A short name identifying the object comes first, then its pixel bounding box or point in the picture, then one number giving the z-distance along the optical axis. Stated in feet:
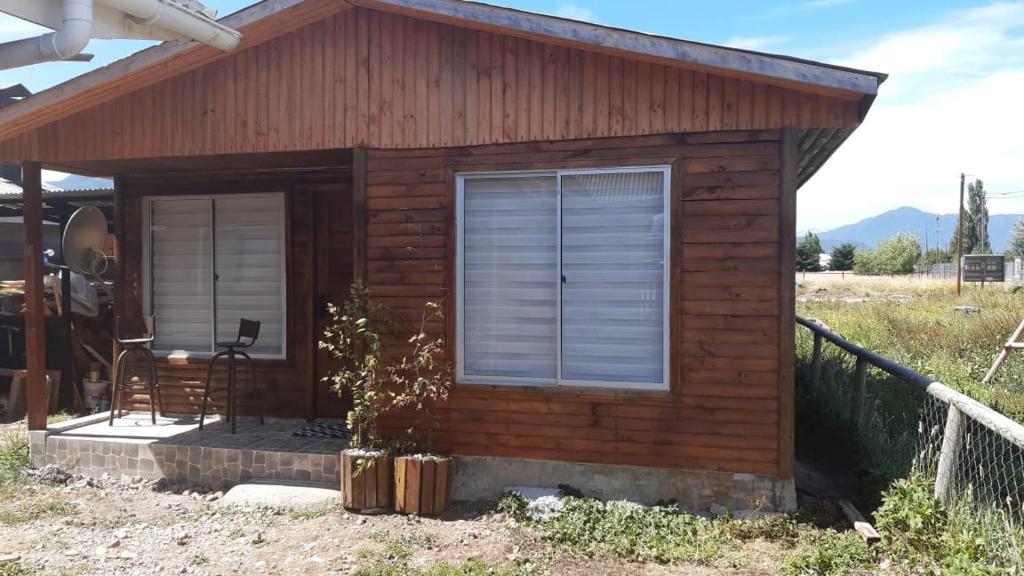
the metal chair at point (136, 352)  20.97
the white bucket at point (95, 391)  25.71
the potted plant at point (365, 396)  15.78
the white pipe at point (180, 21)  12.23
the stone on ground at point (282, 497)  16.46
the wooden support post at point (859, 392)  17.95
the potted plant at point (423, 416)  15.58
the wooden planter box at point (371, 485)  15.76
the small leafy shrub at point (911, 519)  12.23
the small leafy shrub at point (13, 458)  18.63
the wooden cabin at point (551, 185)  14.76
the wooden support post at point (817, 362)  23.11
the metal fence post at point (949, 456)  12.51
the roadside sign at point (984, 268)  107.45
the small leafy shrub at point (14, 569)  13.06
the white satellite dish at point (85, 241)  22.31
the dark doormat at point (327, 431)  19.72
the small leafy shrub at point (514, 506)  15.24
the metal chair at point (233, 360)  19.60
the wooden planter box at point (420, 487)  15.57
